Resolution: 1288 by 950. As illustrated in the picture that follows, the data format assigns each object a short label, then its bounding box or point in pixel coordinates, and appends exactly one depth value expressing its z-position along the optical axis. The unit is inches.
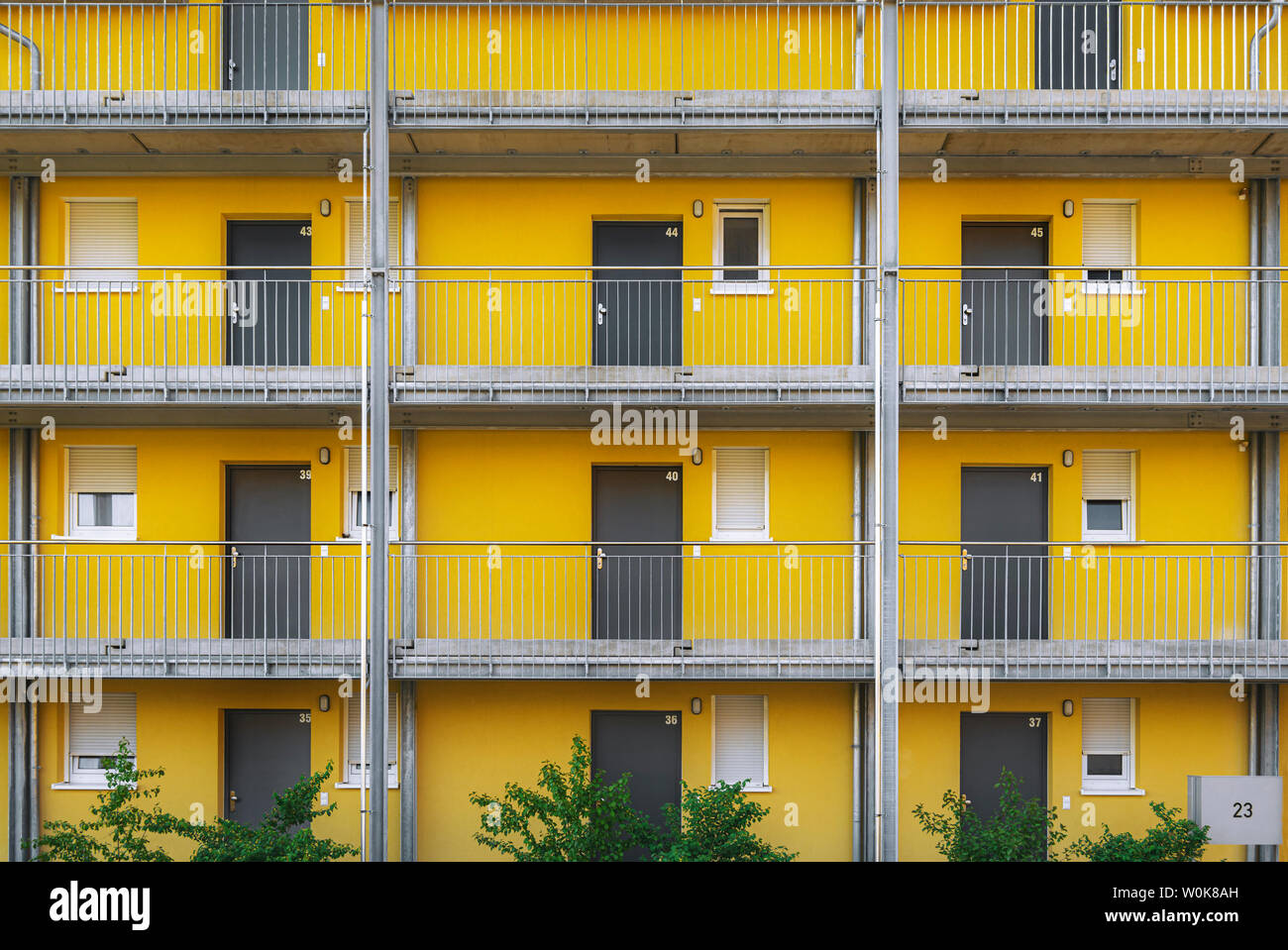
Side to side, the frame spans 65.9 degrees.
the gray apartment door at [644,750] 405.4
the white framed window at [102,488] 412.5
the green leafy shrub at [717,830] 327.6
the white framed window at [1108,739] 406.6
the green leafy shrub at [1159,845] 330.6
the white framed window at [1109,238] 414.3
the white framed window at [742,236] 415.8
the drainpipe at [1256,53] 394.0
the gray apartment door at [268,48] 413.7
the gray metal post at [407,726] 393.1
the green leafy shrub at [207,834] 326.6
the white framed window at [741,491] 411.8
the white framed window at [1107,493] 410.9
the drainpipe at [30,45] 403.5
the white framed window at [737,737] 406.6
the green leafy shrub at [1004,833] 331.9
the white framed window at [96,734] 406.6
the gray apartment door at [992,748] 404.5
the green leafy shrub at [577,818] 331.3
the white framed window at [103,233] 416.2
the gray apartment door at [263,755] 407.8
